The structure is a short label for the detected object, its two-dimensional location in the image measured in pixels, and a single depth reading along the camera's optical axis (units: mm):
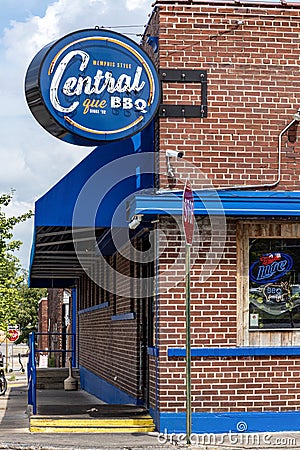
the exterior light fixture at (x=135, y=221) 11797
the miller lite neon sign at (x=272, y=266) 12391
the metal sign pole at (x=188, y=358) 10086
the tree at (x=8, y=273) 27812
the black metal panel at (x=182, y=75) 12391
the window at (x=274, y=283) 12359
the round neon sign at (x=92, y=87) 11414
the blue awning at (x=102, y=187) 12734
